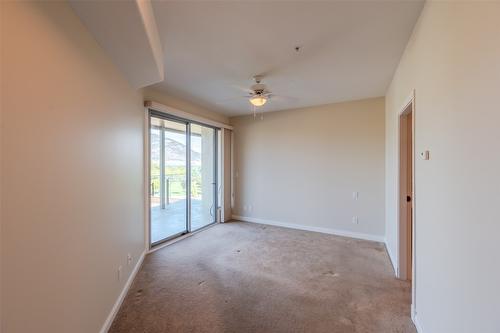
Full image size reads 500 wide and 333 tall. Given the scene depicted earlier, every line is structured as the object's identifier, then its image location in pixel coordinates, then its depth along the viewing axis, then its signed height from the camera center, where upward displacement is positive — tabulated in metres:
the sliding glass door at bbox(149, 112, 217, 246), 3.79 -0.19
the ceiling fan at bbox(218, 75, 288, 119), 3.06 +1.06
